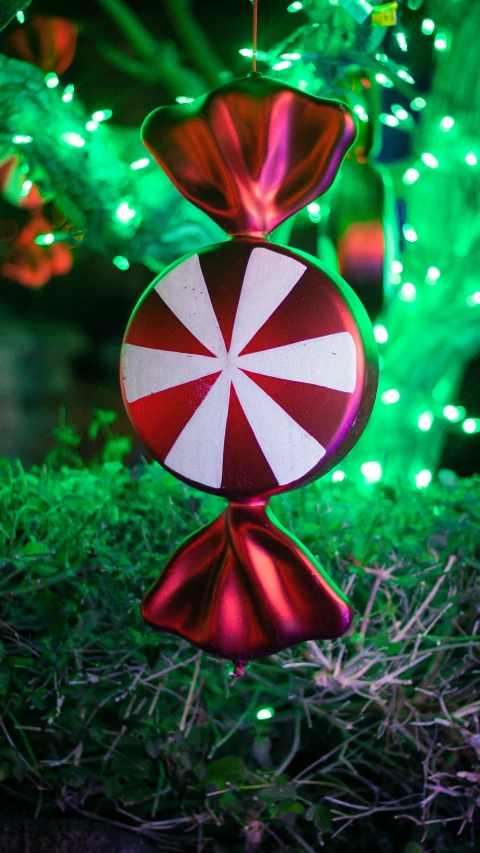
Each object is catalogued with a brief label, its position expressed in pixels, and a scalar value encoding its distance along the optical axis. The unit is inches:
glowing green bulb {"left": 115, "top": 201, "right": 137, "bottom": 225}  69.7
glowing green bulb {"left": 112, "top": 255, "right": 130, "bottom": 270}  78.7
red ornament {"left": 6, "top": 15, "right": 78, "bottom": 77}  80.3
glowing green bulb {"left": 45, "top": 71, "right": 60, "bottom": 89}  73.0
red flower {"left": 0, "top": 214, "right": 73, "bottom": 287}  89.1
